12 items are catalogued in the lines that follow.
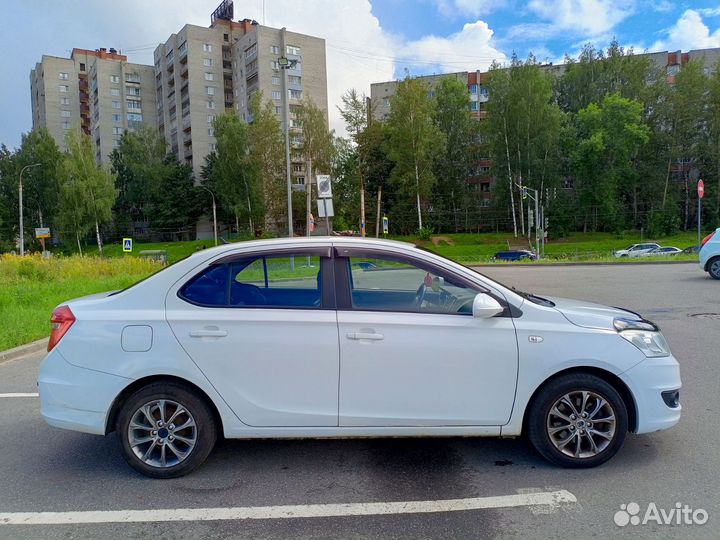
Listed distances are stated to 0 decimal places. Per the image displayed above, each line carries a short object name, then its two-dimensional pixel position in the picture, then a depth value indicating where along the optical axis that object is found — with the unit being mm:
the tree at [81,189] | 53625
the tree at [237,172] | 57000
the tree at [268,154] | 56719
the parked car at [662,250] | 39750
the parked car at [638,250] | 40166
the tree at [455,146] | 59562
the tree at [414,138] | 53500
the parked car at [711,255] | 14594
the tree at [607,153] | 51344
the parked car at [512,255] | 40981
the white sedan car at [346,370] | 3436
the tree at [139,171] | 70562
